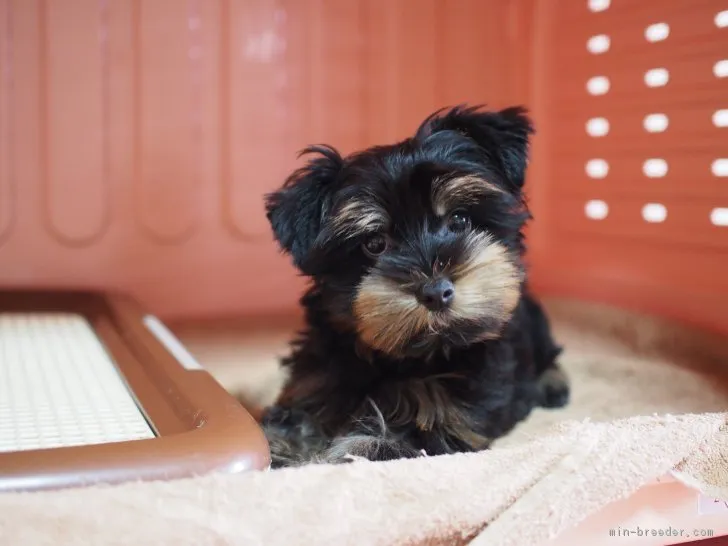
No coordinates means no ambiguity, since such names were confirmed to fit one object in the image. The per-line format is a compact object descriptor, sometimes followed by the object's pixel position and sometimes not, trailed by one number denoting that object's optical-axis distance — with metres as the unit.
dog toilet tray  0.31
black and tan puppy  0.40
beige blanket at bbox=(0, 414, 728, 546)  0.29
